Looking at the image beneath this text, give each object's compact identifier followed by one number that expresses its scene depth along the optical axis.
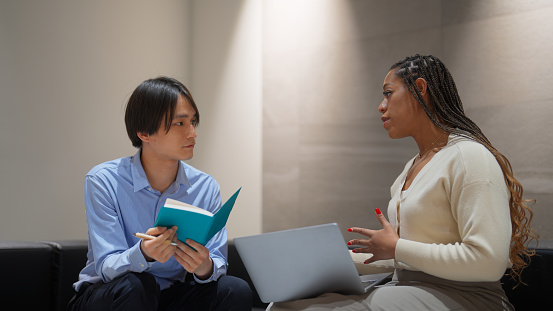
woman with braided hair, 1.51
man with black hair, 1.75
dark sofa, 2.09
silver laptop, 1.49
